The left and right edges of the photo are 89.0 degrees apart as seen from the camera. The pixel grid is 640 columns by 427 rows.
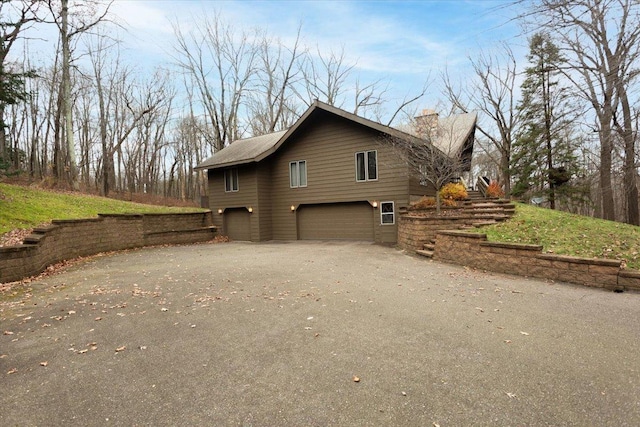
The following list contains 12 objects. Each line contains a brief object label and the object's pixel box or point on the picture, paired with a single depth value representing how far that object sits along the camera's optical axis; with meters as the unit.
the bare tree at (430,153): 11.96
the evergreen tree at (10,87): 9.16
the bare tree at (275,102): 29.03
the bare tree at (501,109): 21.27
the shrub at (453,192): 13.14
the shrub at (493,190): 15.85
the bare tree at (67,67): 18.25
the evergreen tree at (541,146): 18.94
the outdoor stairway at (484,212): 10.13
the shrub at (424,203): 12.84
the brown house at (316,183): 14.22
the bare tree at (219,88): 28.91
